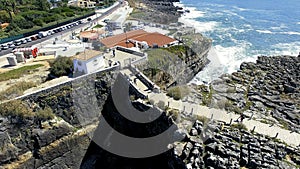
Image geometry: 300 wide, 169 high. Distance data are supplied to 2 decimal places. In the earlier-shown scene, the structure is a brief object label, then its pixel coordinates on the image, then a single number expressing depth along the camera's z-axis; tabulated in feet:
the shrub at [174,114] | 58.44
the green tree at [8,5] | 150.10
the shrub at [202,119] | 58.19
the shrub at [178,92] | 67.21
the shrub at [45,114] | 62.23
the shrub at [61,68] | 74.90
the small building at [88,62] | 71.56
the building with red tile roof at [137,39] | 102.79
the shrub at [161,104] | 61.84
